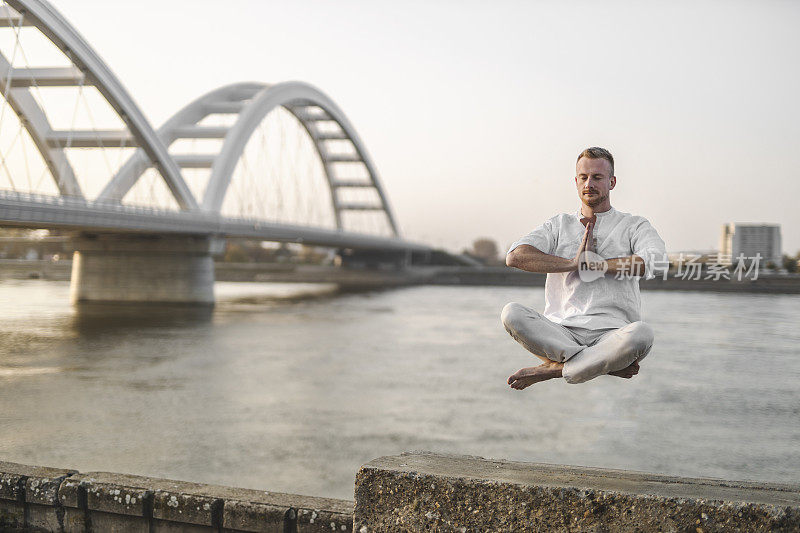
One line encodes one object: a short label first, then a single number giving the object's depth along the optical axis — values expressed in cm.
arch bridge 3562
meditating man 289
